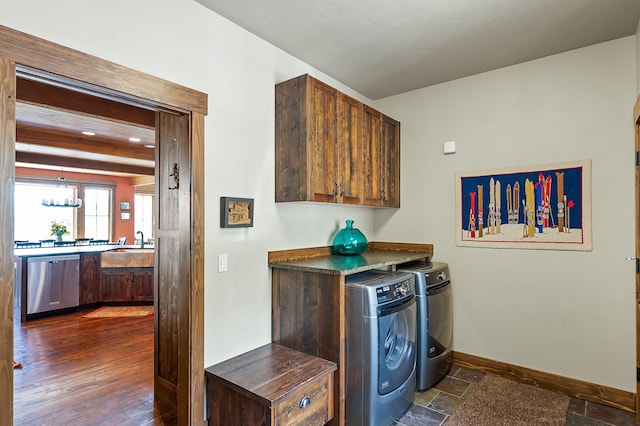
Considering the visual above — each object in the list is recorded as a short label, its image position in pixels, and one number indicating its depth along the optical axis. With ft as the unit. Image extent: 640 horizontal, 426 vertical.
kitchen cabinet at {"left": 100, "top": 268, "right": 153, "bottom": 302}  17.99
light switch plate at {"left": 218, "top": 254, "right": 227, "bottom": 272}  7.54
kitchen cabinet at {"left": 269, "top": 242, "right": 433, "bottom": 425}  7.41
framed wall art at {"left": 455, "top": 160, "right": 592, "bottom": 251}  9.11
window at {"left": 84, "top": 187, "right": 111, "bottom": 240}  28.94
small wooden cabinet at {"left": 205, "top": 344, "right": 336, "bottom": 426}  6.17
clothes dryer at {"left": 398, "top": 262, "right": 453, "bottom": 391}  9.23
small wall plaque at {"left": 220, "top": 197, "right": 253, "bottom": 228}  7.54
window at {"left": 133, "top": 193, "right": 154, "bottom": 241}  32.24
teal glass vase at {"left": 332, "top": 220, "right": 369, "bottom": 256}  10.38
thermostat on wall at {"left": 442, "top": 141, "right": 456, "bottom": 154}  11.10
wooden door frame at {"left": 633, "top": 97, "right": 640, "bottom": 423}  8.13
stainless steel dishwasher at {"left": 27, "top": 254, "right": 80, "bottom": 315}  15.72
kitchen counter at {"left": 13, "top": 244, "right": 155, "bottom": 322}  17.51
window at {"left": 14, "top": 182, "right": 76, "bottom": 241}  26.05
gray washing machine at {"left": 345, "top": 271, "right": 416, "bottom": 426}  7.25
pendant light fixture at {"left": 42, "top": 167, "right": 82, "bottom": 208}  24.47
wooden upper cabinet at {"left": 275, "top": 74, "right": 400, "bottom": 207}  8.46
